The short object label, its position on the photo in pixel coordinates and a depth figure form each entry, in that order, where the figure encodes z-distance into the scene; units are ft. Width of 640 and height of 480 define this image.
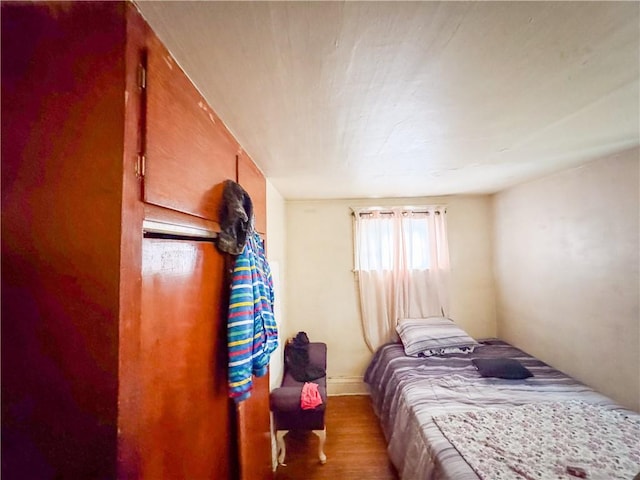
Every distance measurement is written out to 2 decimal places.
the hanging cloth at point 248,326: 3.68
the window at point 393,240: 10.73
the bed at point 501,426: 4.22
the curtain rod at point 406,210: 10.82
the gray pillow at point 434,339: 9.01
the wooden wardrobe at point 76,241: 1.86
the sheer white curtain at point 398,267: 10.62
